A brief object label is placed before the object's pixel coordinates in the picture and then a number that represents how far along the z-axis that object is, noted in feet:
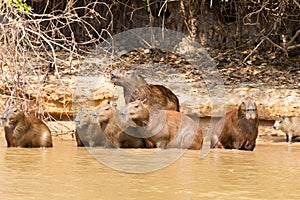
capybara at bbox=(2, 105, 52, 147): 47.65
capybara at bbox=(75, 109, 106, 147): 49.48
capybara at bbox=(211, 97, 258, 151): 48.03
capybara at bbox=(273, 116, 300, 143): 53.96
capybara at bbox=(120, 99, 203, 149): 48.45
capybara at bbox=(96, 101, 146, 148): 49.16
